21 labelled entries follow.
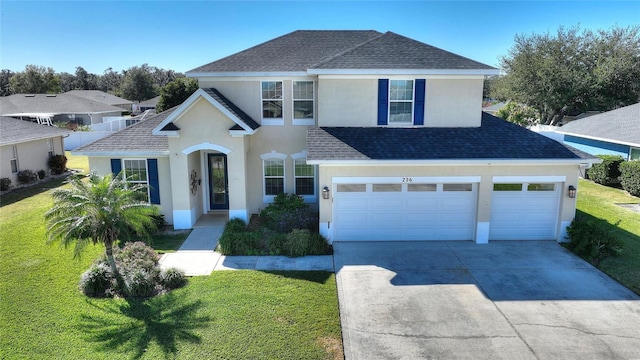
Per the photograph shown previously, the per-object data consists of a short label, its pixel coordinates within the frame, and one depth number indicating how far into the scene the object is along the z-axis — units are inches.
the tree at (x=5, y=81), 2937.5
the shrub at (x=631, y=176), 747.4
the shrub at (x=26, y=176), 827.4
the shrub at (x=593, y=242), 463.2
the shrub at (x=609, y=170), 829.8
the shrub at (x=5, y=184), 764.6
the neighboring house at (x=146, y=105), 2391.1
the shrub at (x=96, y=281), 374.3
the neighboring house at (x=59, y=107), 1616.3
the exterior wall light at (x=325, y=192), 495.5
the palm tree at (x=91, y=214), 344.8
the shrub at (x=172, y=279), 389.4
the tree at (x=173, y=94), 1448.1
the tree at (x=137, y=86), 2989.7
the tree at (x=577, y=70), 1379.2
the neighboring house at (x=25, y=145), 784.9
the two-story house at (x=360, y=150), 501.4
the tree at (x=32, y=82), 2576.3
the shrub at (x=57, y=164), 931.3
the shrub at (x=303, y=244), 470.3
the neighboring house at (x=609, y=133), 839.7
